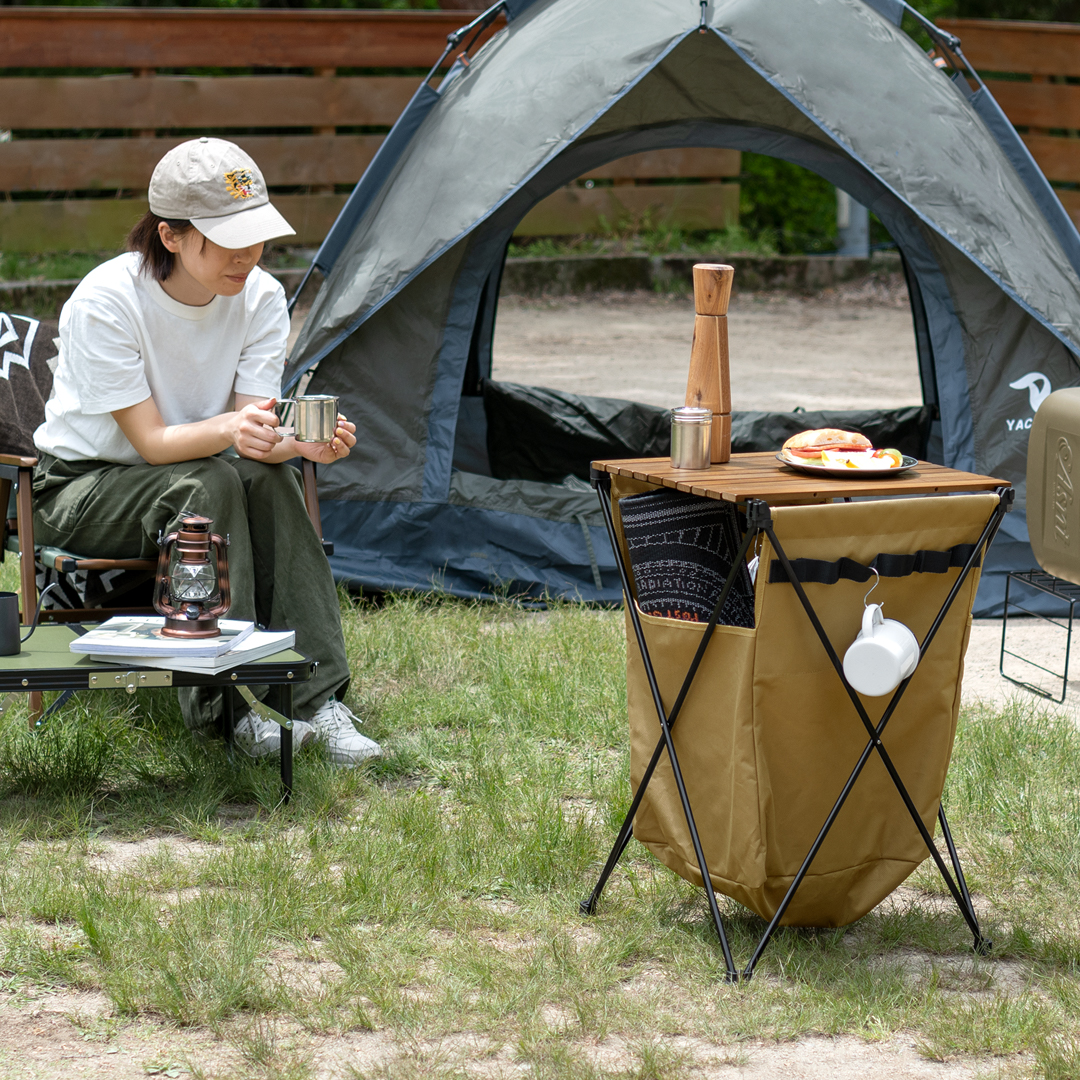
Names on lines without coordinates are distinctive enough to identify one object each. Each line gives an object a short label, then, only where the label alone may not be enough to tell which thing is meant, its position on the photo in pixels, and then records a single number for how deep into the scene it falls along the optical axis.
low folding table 5.19
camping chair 6.18
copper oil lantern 5.34
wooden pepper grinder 4.49
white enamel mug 3.97
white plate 4.35
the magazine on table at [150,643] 5.24
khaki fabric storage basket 4.09
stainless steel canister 4.38
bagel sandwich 4.42
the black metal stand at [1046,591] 7.12
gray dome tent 7.95
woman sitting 5.75
